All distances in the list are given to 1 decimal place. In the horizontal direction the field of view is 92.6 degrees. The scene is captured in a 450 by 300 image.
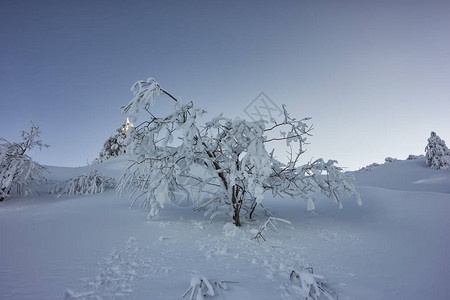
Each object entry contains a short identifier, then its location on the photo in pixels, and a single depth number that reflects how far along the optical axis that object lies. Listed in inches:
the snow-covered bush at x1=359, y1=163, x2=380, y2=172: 893.2
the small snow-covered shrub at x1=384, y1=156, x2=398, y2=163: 1008.7
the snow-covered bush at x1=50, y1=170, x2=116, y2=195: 290.6
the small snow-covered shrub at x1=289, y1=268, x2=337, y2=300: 74.9
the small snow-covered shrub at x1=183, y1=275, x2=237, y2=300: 71.3
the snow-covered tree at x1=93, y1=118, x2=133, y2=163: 1034.7
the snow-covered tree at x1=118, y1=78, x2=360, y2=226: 142.5
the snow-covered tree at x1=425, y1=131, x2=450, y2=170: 678.5
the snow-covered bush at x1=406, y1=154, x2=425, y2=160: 965.5
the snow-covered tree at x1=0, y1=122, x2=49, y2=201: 243.8
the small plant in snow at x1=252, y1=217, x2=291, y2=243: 135.8
